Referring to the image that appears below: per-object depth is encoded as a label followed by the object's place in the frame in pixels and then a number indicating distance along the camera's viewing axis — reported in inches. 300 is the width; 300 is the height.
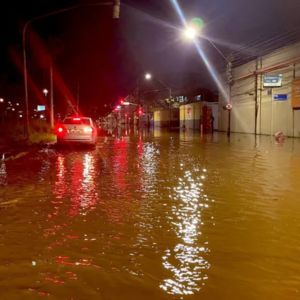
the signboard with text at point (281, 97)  982.9
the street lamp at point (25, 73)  585.5
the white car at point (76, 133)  645.8
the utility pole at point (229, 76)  1185.8
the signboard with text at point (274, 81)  985.2
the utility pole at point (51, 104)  986.6
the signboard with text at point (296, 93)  925.3
